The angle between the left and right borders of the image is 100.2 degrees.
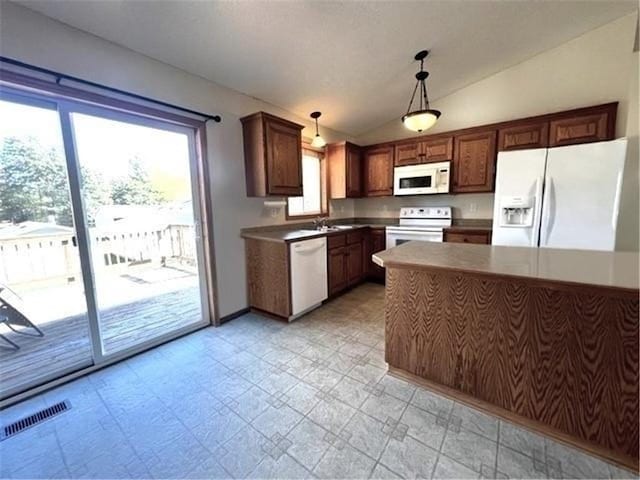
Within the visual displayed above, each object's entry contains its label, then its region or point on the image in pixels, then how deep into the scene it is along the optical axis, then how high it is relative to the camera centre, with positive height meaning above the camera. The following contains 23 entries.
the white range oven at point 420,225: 3.77 -0.34
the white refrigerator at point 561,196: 2.50 +0.04
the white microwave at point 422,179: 3.79 +0.36
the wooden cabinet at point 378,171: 4.30 +0.53
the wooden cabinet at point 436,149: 3.78 +0.76
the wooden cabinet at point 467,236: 3.43 -0.44
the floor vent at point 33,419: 1.57 -1.28
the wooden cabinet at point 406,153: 4.02 +0.76
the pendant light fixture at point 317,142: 3.40 +0.80
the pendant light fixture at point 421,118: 2.45 +0.78
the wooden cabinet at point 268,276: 2.89 -0.78
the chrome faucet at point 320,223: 4.11 -0.28
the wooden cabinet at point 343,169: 4.21 +0.57
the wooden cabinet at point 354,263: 3.93 -0.89
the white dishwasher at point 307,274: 2.94 -0.81
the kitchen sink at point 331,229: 3.65 -0.34
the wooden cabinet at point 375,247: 4.24 -0.70
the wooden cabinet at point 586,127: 2.90 +0.81
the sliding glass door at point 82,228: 1.82 -0.15
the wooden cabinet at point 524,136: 3.19 +0.79
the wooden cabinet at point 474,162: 3.51 +0.53
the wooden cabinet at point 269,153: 2.92 +0.59
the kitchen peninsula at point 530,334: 1.28 -0.76
